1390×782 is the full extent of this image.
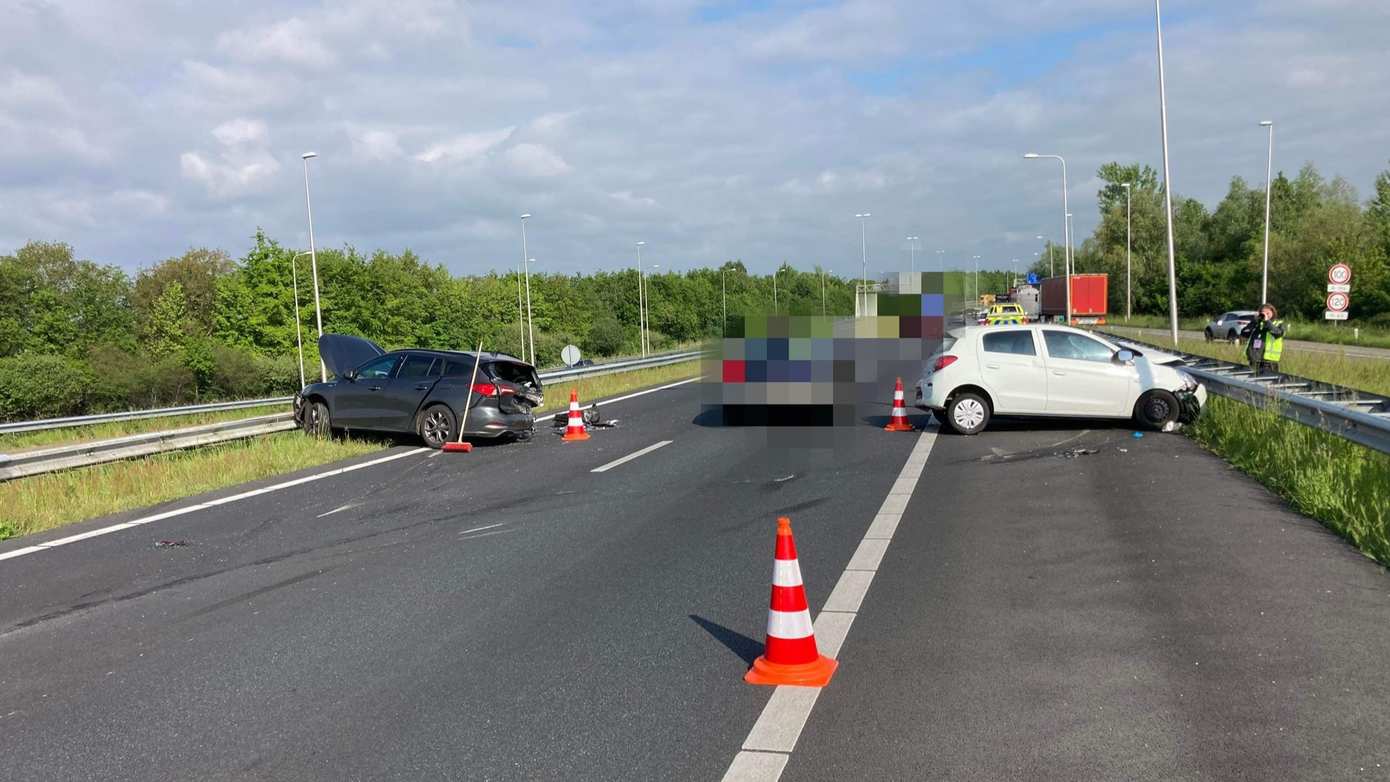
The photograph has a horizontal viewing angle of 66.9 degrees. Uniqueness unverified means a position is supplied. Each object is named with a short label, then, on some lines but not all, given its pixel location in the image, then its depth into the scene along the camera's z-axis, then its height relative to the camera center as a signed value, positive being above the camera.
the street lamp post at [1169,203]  31.55 +3.00
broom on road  15.09 -1.72
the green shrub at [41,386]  53.81 -2.39
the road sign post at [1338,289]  27.03 +0.10
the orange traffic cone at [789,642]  5.09 -1.61
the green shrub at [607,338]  87.69 -1.49
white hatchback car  14.29 -1.06
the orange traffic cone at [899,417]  15.91 -1.65
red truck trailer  54.28 +0.26
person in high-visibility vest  18.95 -0.86
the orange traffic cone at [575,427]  16.33 -1.64
